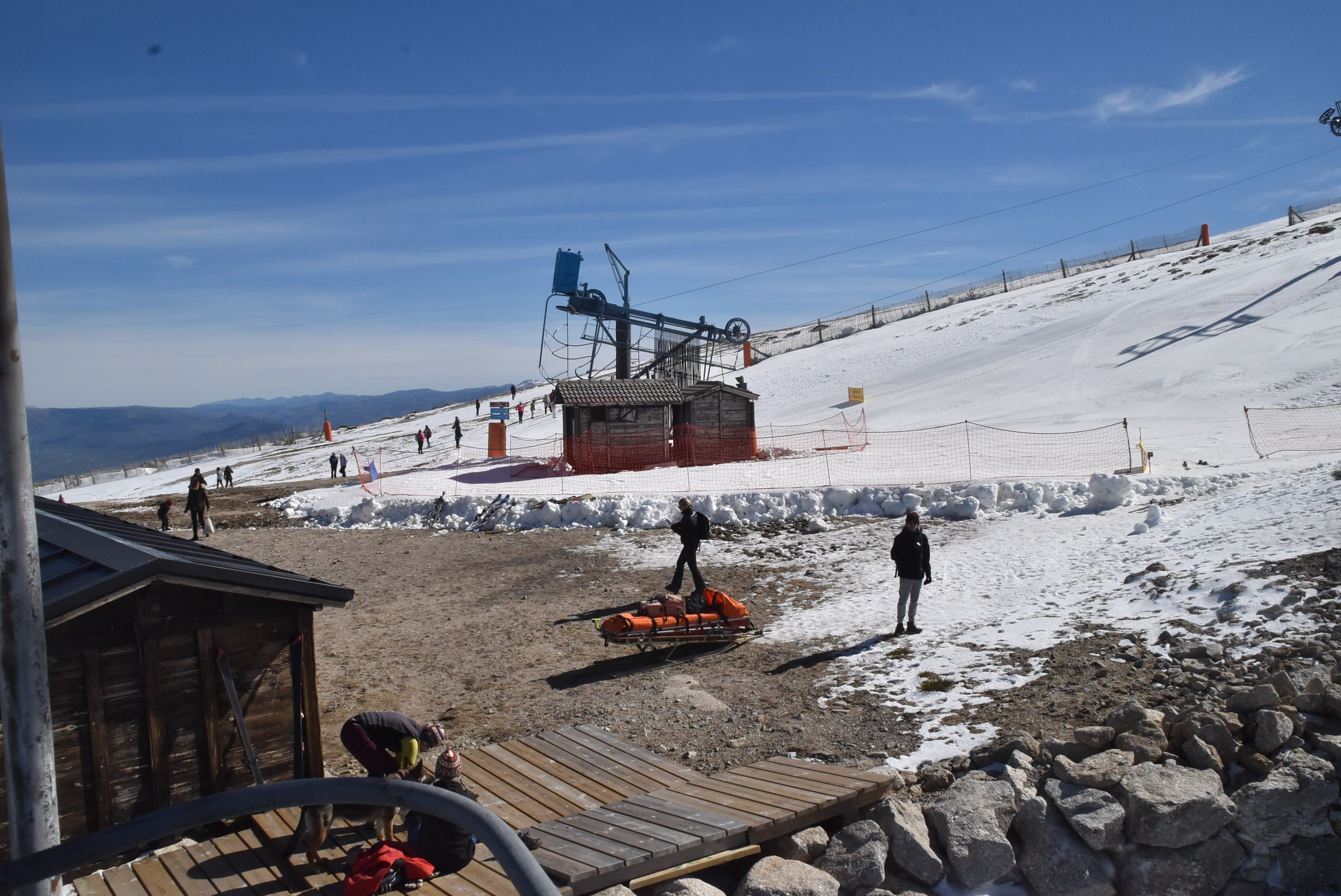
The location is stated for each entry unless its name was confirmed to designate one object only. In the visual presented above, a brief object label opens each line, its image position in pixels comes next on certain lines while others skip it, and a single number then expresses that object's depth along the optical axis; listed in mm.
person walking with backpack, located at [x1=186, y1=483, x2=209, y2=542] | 24062
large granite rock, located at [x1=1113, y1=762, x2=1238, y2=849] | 7168
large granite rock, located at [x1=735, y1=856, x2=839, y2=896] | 6469
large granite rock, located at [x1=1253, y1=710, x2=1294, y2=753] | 7660
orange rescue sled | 12109
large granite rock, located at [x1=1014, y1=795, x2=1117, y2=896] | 7098
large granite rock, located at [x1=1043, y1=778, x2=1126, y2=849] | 7117
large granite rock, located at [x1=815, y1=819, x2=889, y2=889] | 6754
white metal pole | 3113
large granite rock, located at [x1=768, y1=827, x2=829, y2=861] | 6965
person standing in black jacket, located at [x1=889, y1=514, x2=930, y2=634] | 12406
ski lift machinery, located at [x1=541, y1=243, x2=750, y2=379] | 38938
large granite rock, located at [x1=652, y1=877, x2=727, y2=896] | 6363
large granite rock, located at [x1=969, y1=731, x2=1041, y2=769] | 7969
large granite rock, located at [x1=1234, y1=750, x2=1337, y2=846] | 7289
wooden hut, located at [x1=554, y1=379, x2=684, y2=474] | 30781
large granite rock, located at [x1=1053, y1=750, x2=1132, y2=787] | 7391
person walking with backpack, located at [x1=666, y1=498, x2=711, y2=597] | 14461
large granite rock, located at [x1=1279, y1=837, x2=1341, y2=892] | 7277
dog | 6250
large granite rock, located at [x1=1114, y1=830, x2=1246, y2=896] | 7211
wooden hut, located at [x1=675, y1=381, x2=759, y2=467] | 32500
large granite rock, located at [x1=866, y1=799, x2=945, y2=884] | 6895
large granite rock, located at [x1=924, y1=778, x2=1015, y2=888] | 6938
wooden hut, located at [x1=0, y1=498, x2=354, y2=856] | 6156
